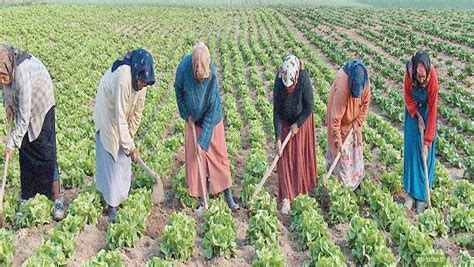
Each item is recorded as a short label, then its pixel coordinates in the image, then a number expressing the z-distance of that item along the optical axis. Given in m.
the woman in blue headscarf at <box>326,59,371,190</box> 6.54
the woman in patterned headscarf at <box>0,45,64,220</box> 5.55
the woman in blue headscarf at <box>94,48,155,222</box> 5.56
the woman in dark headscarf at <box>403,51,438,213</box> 6.41
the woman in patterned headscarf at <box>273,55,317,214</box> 6.39
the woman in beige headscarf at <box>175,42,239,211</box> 6.09
